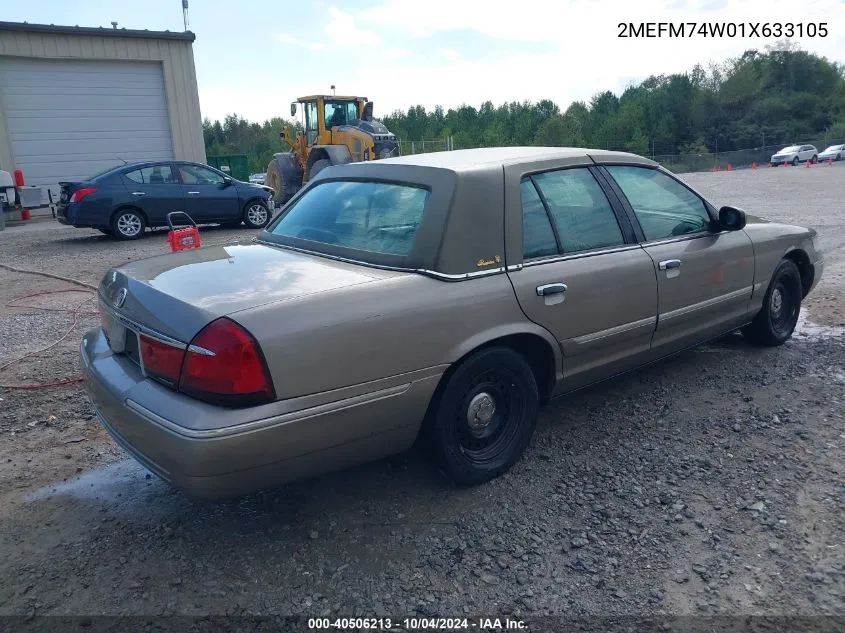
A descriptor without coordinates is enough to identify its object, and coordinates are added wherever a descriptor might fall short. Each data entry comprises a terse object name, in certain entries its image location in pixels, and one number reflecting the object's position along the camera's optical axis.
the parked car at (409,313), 2.62
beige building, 18.23
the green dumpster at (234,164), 28.27
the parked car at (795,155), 41.25
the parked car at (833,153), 43.28
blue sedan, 12.17
